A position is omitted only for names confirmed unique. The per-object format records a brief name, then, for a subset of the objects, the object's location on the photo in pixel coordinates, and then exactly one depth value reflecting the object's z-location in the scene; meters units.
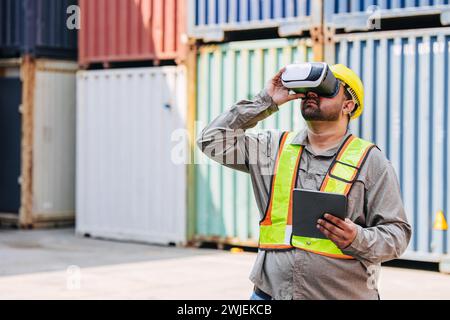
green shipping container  12.47
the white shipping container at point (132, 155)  13.55
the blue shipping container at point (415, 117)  11.09
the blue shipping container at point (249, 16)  12.26
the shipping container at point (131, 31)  13.64
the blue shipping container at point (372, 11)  11.12
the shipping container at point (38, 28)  15.47
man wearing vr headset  4.04
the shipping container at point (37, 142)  15.60
